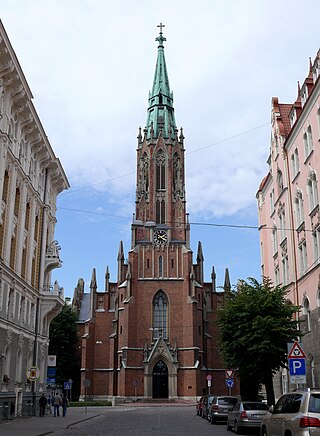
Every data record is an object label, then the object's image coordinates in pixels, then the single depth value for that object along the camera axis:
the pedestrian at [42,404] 31.56
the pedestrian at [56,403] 33.77
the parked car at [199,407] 35.90
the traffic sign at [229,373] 32.67
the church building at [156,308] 66.94
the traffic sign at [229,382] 33.22
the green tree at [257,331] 25.16
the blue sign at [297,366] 15.65
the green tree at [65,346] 76.50
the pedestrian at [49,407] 35.56
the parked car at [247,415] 20.59
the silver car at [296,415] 11.04
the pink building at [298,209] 26.44
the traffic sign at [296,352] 15.84
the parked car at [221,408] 27.56
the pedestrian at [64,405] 34.32
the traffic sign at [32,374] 26.47
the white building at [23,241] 25.45
